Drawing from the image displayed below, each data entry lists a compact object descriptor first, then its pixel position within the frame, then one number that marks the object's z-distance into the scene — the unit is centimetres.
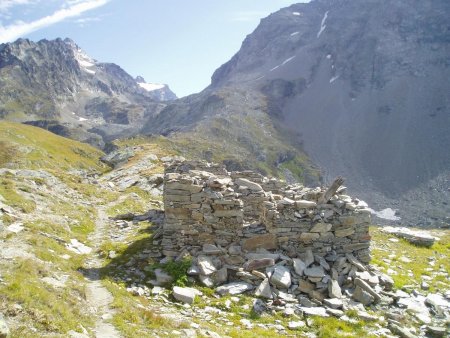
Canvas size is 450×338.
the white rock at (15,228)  1884
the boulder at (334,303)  1591
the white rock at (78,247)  2086
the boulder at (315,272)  1748
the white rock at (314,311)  1516
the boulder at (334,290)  1661
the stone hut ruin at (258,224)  1950
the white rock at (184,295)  1559
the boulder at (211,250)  1905
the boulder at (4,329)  887
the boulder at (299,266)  1772
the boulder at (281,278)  1688
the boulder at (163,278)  1719
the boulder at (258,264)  1802
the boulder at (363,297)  1655
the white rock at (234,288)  1644
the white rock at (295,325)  1417
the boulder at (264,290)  1612
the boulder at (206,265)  1760
